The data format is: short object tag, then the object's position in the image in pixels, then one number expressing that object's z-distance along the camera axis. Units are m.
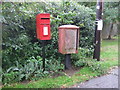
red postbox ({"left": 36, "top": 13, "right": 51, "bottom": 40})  4.32
